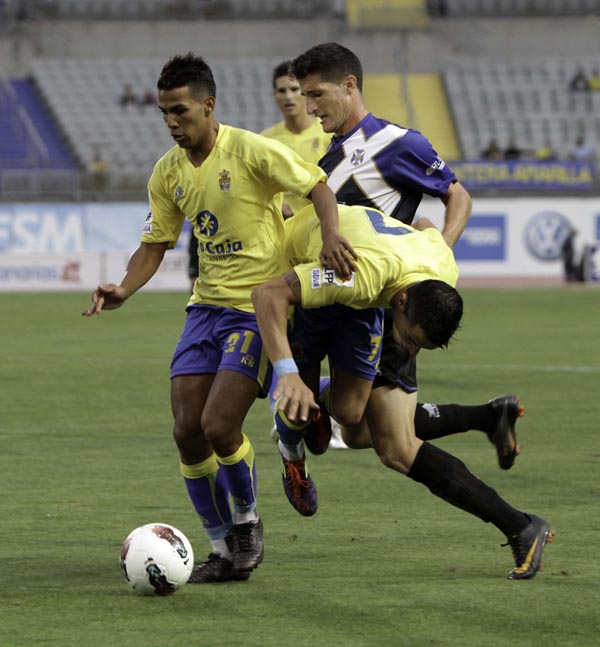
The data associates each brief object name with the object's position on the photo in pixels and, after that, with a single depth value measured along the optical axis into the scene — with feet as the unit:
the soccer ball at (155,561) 34.45
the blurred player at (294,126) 60.49
